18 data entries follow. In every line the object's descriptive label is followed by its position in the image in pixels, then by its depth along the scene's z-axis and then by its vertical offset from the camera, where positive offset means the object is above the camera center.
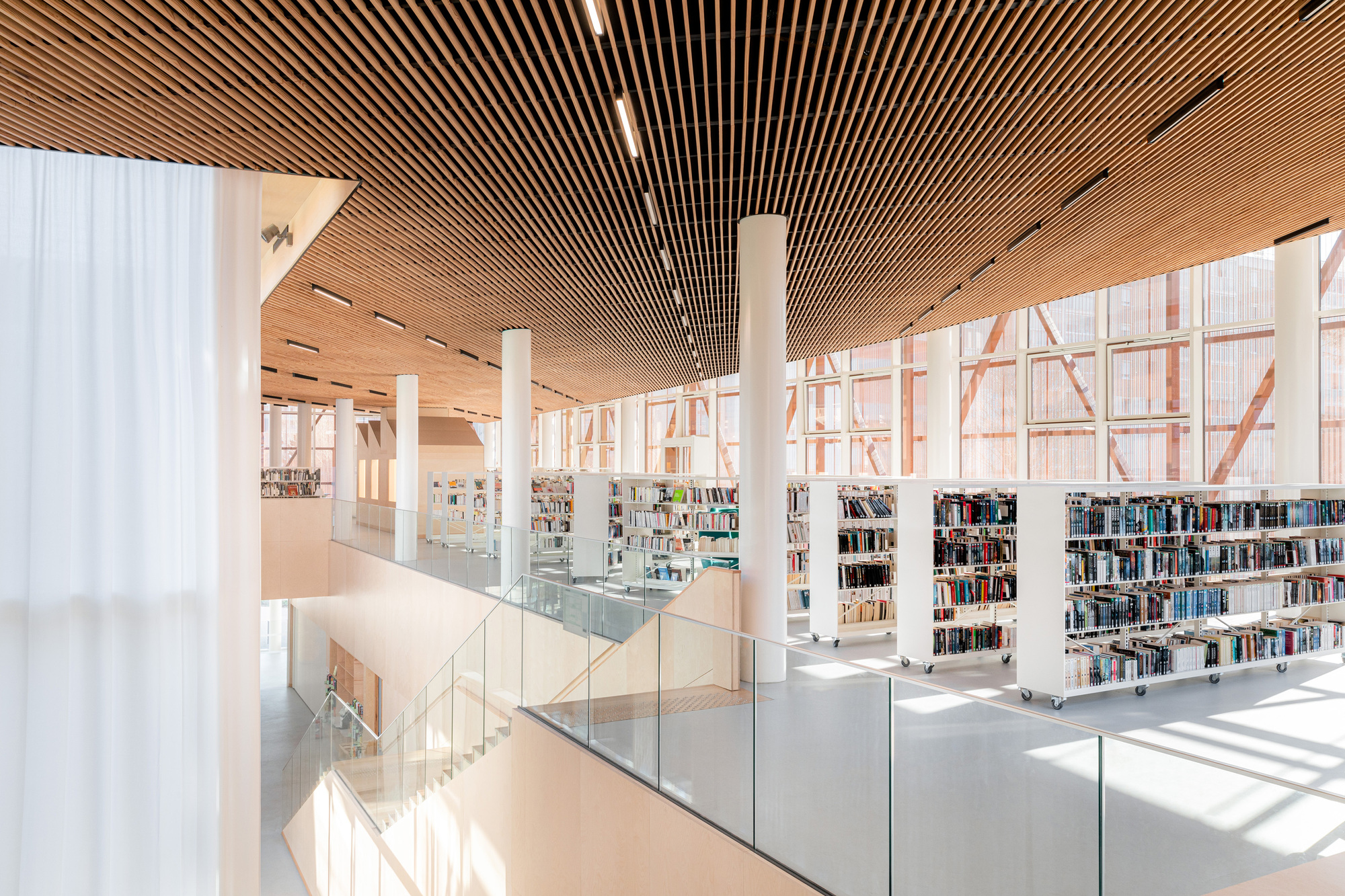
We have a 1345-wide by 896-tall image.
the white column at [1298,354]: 9.64 +1.34
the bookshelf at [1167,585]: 6.45 -1.16
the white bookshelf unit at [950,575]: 7.45 -1.14
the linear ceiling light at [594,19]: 3.46 +1.99
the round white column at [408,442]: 15.73 +0.38
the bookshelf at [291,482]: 14.91 -0.41
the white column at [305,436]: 23.84 +0.79
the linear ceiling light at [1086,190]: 5.72 +2.06
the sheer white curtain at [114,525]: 4.05 -0.35
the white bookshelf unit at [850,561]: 8.48 -1.12
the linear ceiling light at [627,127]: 4.45 +2.00
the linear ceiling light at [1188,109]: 4.35 +2.07
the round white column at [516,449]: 10.56 +0.17
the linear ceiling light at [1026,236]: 6.96 +2.06
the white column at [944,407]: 14.58 +1.03
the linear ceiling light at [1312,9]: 3.60 +2.09
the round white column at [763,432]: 6.55 +0.25
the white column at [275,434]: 28.14 +0.96
